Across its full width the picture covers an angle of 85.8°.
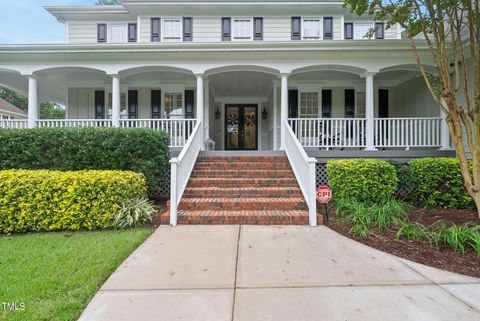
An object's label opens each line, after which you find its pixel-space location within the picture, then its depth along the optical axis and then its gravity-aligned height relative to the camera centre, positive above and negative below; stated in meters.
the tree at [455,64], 4.31 +1.65
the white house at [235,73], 7.78 +2.97
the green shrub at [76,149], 5.64 +0.21
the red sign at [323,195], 4.67 -0.66
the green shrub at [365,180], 5.46 -0.47
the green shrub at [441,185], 5.66 -0.58
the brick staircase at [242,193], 4.75 -0.76
